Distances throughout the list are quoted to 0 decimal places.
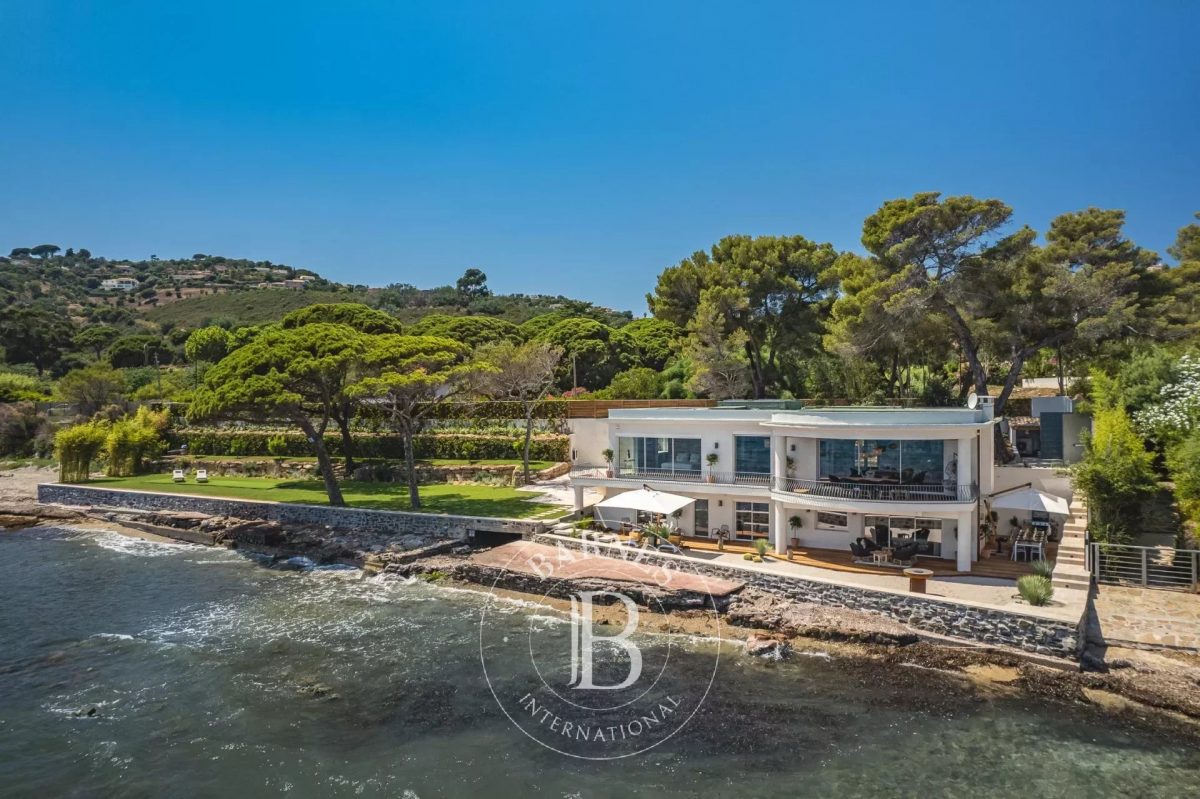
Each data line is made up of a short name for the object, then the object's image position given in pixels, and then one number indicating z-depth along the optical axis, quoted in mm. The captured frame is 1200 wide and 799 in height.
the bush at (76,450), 37969
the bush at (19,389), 54844
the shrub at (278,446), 43500
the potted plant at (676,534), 21656
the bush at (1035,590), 15305
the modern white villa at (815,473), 18594
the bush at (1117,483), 18469
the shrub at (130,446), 40875
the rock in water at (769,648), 15547
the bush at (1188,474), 17625
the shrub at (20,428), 51406
